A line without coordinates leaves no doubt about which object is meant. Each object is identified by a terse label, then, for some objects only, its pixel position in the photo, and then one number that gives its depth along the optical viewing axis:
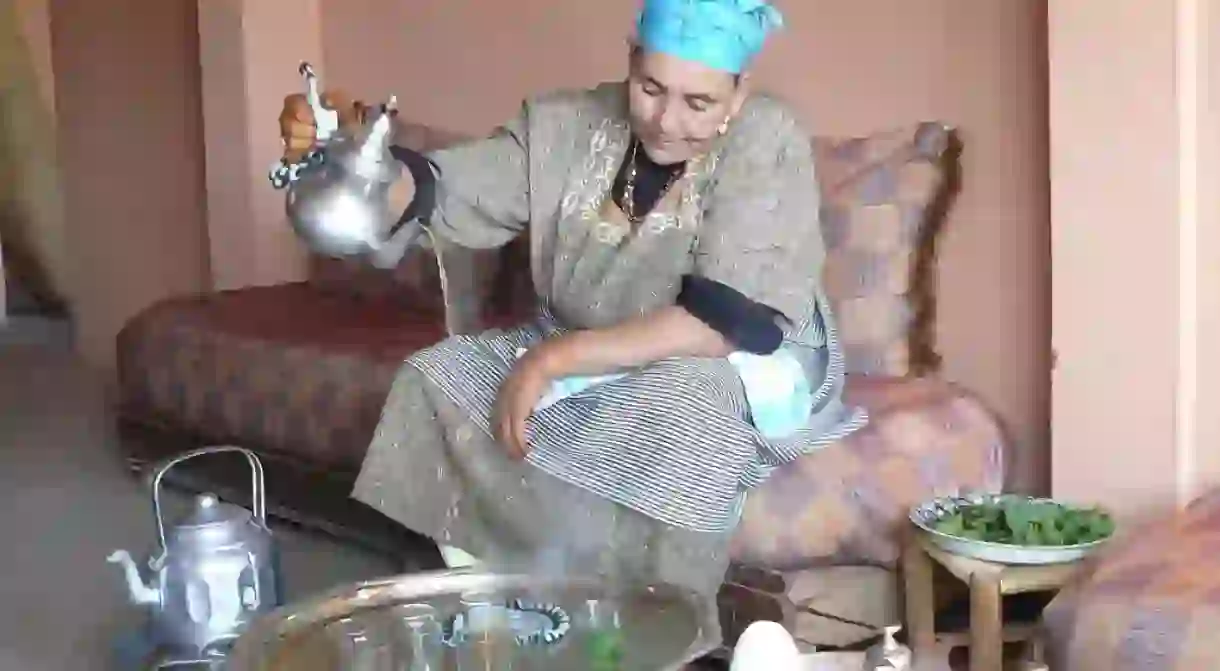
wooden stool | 1.75
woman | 1.68
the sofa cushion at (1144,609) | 1.37
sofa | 1.97
